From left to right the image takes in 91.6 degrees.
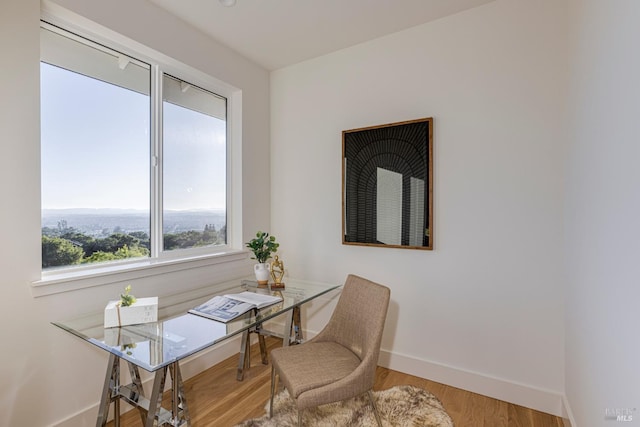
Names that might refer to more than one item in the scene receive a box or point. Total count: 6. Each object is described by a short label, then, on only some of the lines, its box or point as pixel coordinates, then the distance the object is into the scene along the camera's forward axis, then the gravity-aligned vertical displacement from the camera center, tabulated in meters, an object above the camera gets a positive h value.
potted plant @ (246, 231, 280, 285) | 2.39 -0.33
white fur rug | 1.83 -1.25
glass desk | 1.29 -0.58
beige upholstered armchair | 1.48 -0.82
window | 1.81 +0.37
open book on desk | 1.69 -0.55
